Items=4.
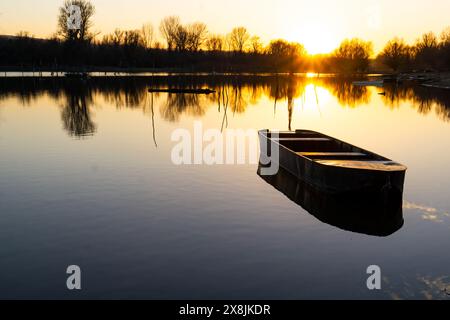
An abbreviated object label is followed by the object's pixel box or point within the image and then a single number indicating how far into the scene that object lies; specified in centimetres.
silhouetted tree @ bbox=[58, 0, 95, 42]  13512
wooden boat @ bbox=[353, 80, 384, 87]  11356
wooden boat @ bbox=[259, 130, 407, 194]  1672
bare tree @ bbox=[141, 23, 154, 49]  18219
